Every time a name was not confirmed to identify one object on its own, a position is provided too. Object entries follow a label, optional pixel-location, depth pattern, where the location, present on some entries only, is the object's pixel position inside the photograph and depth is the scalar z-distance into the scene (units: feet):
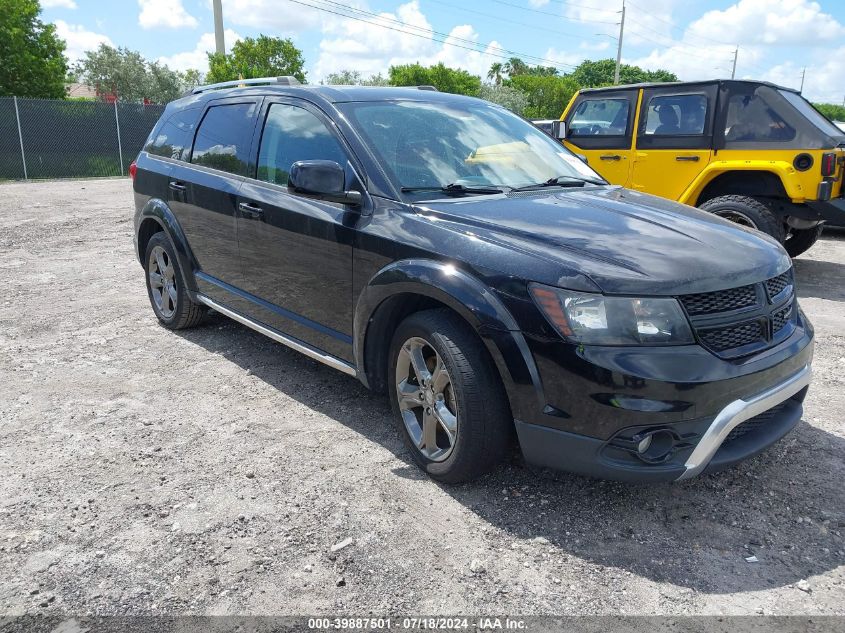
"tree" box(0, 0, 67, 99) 86.07
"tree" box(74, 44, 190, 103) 154.51
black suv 8.63
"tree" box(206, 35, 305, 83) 101.91
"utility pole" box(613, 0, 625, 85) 187.13
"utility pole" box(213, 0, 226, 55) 81.56
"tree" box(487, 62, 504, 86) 317.42
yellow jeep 22.53
